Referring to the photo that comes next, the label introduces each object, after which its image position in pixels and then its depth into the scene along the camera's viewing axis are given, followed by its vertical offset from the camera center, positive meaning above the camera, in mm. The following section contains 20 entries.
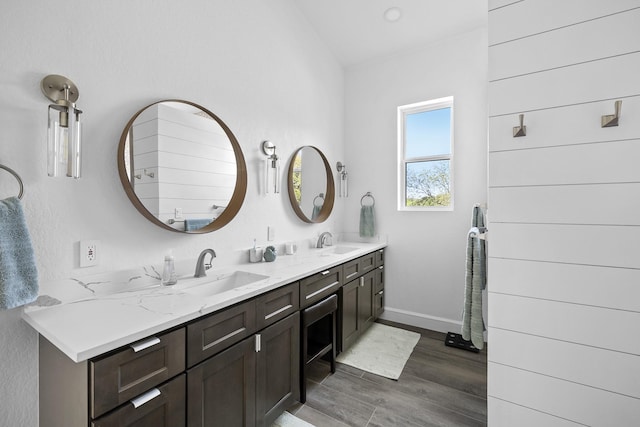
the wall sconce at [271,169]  2314 +370
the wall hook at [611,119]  1032 +346
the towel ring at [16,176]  1097 +152
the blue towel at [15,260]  997 -168
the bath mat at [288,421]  1662 -1241
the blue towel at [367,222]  3219 -103
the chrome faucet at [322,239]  2910 -269
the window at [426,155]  2986 +628
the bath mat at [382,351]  2262 -1224
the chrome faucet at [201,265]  1714 -313
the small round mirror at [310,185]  2648 +285
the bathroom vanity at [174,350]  907 -542
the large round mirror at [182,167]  1501 +284
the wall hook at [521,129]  1201 +354
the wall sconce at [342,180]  3346 +392
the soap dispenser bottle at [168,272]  1548 -319
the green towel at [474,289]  1687 -466
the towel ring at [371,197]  3289 +163
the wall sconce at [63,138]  1129 +309
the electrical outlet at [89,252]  1316 -182
